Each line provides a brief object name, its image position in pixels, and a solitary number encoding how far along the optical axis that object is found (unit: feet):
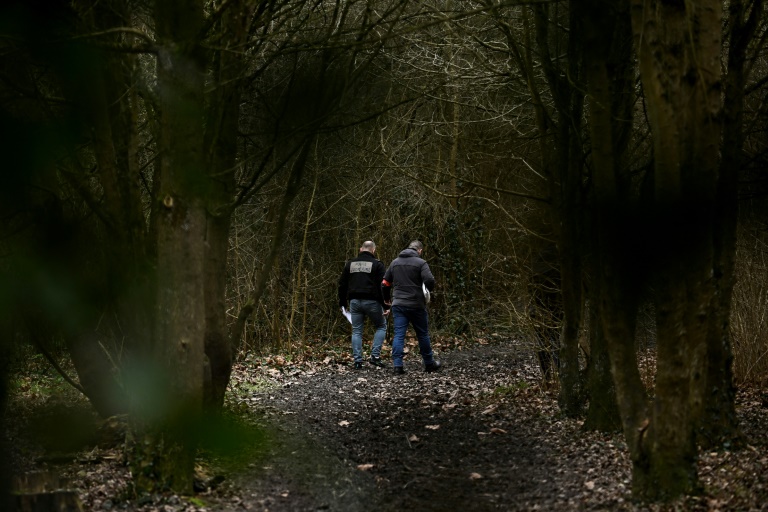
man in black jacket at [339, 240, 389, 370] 103.60
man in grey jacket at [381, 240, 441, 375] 98.27
